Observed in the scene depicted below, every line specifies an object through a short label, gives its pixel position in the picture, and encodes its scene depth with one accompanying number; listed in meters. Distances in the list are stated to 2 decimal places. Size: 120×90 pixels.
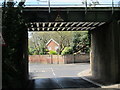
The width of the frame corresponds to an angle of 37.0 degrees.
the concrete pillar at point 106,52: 13.96
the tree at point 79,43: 41.96
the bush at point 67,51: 41.09
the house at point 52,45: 60.69
